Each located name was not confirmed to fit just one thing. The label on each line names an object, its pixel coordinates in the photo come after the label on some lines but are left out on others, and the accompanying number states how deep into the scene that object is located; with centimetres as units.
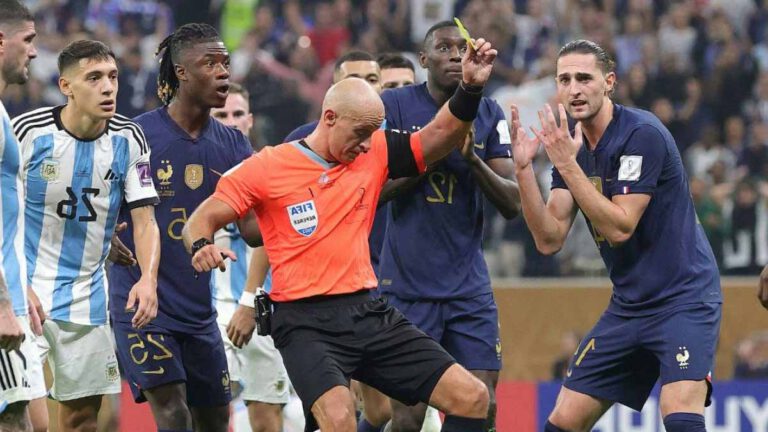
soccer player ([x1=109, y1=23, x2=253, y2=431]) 1518
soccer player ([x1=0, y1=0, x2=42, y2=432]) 1198
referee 1305
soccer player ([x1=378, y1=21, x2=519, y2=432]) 1580
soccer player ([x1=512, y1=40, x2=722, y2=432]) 1406
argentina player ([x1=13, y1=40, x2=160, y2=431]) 1466
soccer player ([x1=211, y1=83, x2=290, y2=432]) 1856
